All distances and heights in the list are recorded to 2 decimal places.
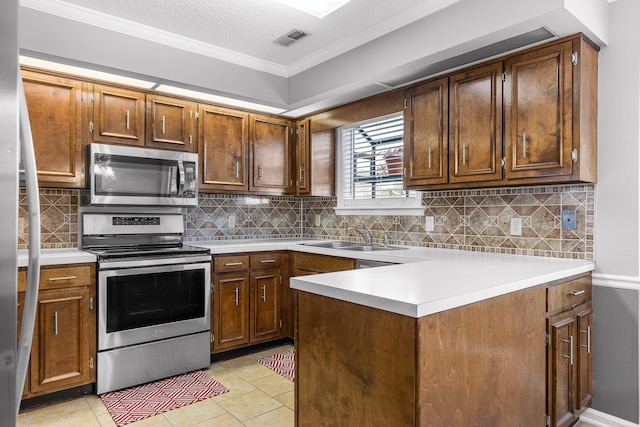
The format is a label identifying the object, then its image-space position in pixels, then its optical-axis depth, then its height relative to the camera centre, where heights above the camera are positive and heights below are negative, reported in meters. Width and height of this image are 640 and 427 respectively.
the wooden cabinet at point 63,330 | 2.43 -0.74
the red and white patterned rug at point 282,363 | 3.00 -1.20
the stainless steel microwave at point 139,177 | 2.89 +0.26
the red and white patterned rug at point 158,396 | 2.42 -1.20
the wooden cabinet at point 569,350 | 1.92 -0.71
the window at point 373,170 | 3.50 +0.38
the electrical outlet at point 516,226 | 2.70 -0.11
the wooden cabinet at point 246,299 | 3.20 -0.73
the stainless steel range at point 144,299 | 2.67 -0.62
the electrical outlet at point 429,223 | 3.22 -0.10
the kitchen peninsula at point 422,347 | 1.24 -0.48
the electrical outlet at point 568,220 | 2.45 -0.06
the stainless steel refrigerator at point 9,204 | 0.79 +0.01
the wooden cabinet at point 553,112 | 2.19 +0.55
